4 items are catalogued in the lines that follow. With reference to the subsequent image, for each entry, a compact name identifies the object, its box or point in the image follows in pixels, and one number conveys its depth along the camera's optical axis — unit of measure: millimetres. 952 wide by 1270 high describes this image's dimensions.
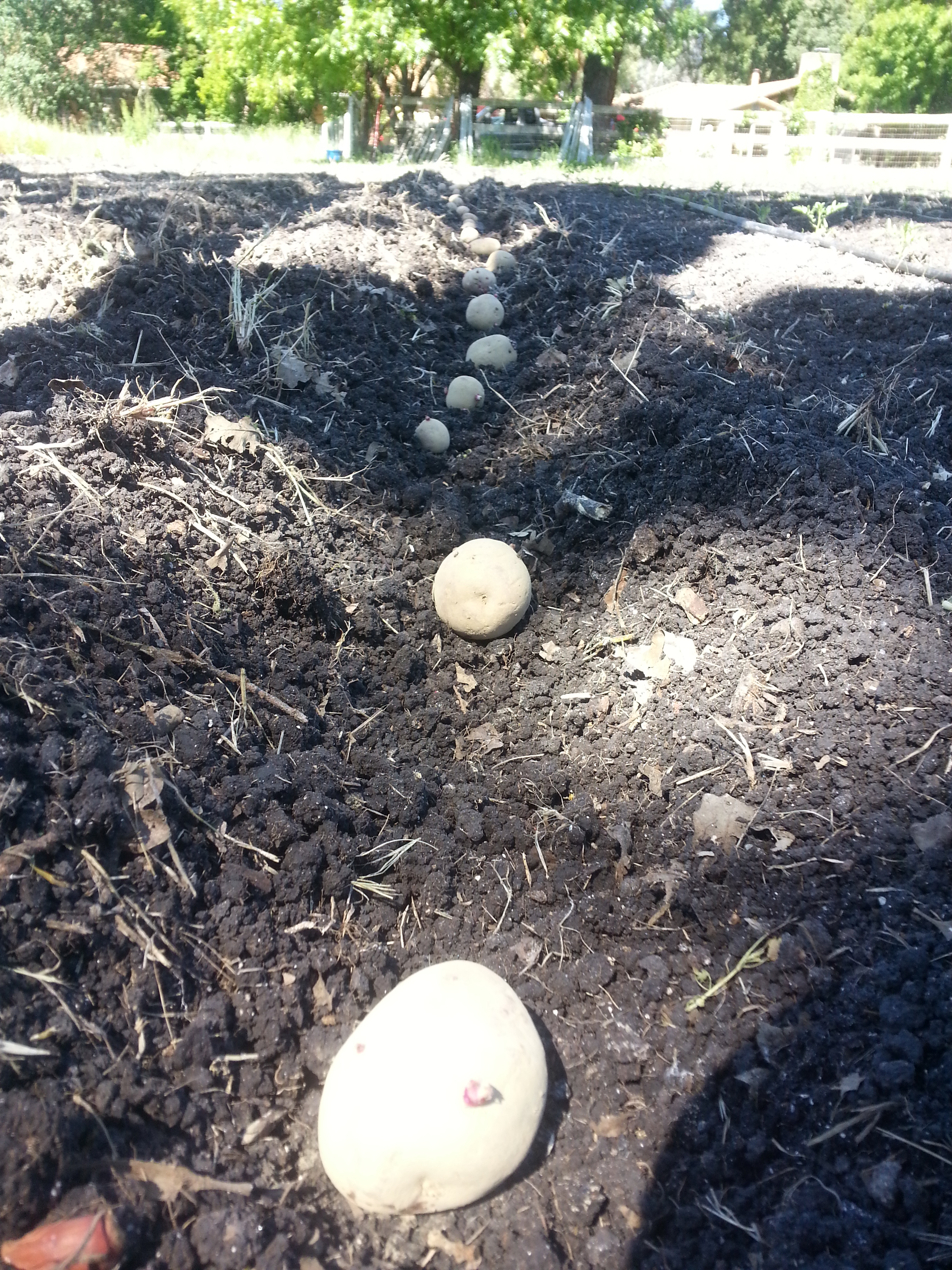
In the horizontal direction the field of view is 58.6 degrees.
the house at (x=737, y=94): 35281
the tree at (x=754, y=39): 46250
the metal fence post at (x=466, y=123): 16344
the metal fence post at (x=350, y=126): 18328
